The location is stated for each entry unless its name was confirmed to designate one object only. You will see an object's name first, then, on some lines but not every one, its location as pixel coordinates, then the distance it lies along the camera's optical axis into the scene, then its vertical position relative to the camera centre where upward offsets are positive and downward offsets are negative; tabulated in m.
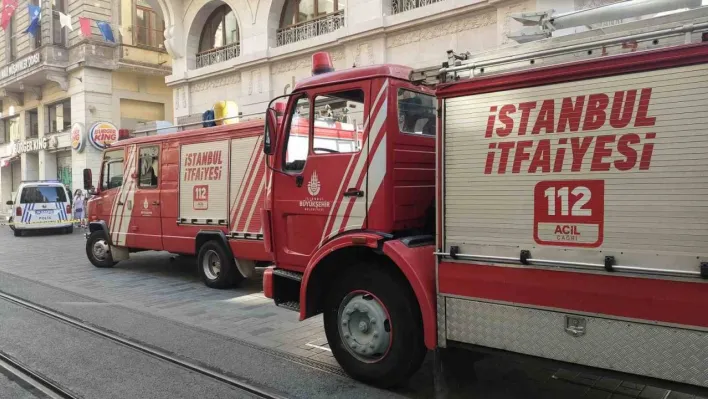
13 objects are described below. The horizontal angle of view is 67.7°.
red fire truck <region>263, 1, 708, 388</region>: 2.98 -0.12
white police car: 19.36 -0.45
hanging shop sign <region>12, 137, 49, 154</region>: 28.36 +2.82
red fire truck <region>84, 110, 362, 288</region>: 8.38 -0.09
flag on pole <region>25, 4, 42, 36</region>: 25.62 +8.75
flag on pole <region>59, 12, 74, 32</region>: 24.38 +8.19
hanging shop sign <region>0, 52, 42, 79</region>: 26.65 +6.94
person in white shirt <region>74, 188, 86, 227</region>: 22.58 -0.55
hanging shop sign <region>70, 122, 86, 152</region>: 25.09 +2.80
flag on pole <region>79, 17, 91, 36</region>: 24.56 +7.94
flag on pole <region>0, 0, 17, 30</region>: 26.23 +9.23
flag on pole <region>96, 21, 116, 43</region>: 25.03 +7.89
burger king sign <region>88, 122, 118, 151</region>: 25.00 +2.88
